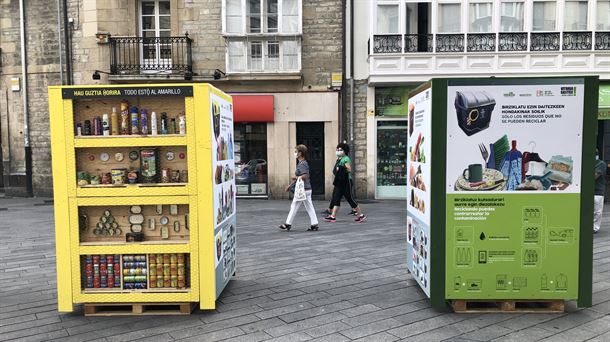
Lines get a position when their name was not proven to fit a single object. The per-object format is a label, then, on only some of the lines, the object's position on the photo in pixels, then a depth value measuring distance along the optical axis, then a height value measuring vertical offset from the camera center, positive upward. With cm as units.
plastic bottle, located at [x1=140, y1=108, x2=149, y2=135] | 520 +28
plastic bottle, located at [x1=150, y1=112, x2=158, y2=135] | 514 +24
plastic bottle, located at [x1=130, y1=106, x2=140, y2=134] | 517 +28
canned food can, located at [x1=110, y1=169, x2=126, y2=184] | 514 -30
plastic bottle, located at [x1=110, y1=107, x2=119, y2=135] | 517 +25
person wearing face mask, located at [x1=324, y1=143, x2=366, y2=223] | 1204 -92
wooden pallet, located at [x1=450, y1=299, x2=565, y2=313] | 512 -170
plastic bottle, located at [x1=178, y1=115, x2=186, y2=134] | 509 +23
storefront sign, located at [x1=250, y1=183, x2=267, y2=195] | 1752 -151
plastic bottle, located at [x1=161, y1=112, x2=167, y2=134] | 518 +23
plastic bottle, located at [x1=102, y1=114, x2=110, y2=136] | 514 +23
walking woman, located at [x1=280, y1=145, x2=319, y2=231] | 1049 -100
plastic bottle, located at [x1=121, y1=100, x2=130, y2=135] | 516 +30
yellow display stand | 500 -47
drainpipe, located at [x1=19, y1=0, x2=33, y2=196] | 1797 +195
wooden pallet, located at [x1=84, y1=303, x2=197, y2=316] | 517 -173
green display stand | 487 -43
